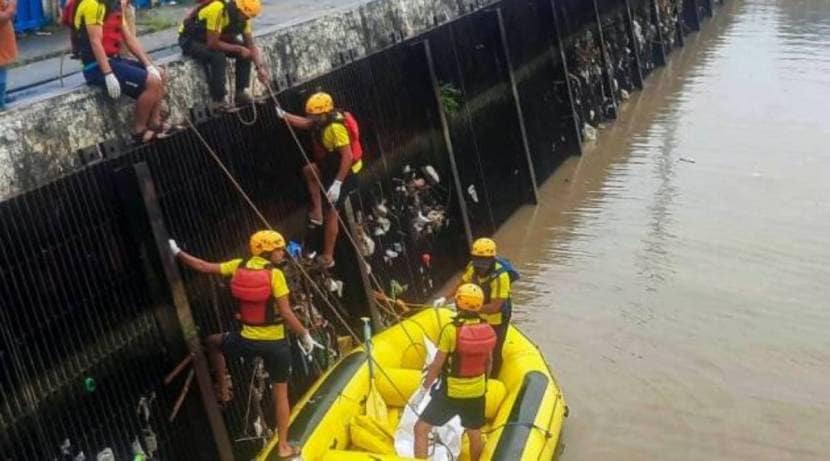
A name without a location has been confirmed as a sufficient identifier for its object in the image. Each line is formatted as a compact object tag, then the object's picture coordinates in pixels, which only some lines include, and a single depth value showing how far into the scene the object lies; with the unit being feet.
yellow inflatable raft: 25.03
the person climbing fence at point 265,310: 22.81
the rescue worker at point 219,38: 27.43
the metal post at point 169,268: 24.12
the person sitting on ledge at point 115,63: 23.54
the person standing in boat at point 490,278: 27.48
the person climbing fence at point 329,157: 29.66
